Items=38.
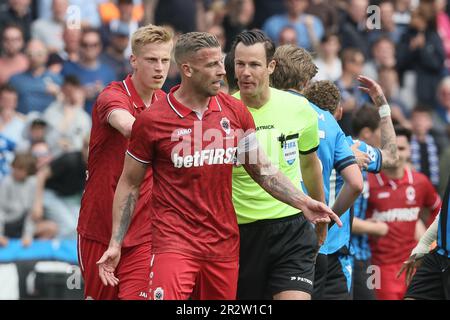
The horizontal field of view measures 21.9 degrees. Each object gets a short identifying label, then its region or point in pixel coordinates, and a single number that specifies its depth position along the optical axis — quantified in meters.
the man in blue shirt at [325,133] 9.03
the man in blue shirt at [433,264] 8.72
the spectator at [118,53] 15.33
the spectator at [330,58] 16.17
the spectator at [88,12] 15.77
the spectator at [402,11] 17.81
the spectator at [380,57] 16.61
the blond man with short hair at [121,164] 8.52
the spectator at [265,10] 16.94
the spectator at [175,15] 16.17
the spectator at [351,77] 15.27
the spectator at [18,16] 15.57
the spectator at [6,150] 14.15
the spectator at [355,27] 16.81
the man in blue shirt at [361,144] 9.38
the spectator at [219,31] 15.88
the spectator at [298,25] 16.48
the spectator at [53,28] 15.63
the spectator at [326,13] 16.98
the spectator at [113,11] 15.99
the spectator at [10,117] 14.37
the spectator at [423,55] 16.92
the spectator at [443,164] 15.05
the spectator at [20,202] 13.67
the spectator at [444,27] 17.70
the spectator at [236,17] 16.41
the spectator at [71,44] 15.40
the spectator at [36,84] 14.89
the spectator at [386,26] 17.11
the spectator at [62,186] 13.83
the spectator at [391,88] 16.55
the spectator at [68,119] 14.41
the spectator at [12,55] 15.18
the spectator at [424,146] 15.07
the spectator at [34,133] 14.27
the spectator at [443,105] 16.64
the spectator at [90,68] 15.10
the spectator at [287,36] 16.05
